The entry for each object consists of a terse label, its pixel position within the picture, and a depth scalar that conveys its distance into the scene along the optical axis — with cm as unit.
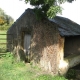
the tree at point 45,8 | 553
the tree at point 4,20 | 2290
